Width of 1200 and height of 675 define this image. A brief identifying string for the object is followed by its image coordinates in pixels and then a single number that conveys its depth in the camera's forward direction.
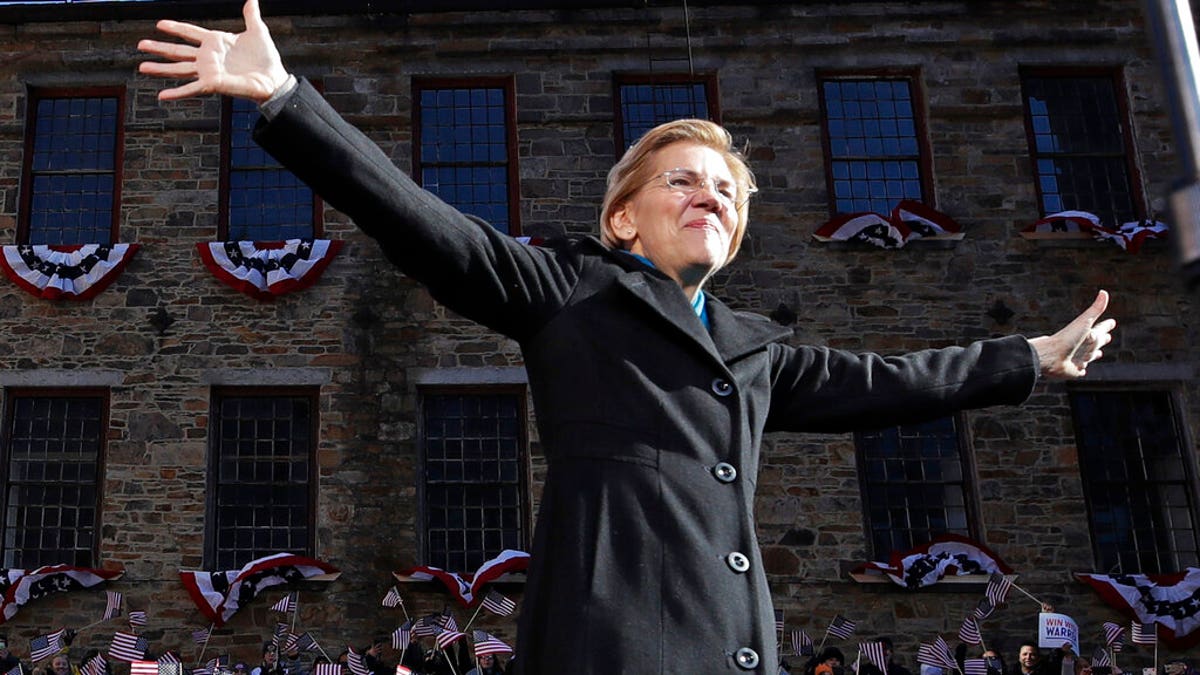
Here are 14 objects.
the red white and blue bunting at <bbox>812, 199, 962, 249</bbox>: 17.14
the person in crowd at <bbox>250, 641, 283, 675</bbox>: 14.55
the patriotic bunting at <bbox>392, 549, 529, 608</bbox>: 15.54
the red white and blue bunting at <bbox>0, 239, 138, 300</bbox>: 16.61
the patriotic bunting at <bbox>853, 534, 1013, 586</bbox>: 15.77
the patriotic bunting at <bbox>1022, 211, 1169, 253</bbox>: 17.09
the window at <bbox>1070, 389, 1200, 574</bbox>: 16.64
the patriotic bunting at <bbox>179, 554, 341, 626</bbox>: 15.50
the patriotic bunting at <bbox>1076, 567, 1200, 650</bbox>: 15.80
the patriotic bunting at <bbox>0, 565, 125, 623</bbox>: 15.49
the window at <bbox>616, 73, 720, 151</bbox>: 18.14
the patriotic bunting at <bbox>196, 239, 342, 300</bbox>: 16.62
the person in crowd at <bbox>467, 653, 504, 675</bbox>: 14.19
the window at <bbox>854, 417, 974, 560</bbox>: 16.56
